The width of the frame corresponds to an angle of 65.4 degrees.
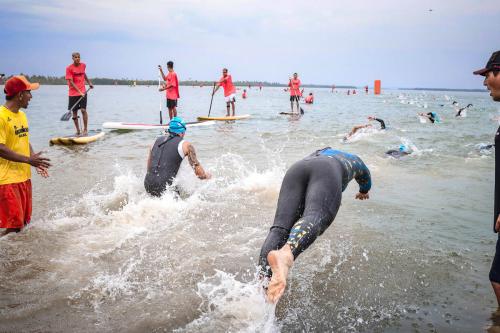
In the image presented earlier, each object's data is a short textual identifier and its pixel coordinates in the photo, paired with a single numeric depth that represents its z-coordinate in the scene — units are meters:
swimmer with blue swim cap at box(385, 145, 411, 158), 10.88
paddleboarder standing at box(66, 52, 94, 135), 12.24
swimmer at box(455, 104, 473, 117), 24.87
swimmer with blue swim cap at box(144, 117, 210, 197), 5.62
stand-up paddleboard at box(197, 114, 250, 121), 19.14
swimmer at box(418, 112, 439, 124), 17.67
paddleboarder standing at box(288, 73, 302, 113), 23.84
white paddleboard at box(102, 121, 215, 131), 15.03
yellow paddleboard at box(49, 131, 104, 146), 11.89
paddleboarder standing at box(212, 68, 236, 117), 19.97
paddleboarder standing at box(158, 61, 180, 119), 15.59
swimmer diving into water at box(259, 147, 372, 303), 2.68
